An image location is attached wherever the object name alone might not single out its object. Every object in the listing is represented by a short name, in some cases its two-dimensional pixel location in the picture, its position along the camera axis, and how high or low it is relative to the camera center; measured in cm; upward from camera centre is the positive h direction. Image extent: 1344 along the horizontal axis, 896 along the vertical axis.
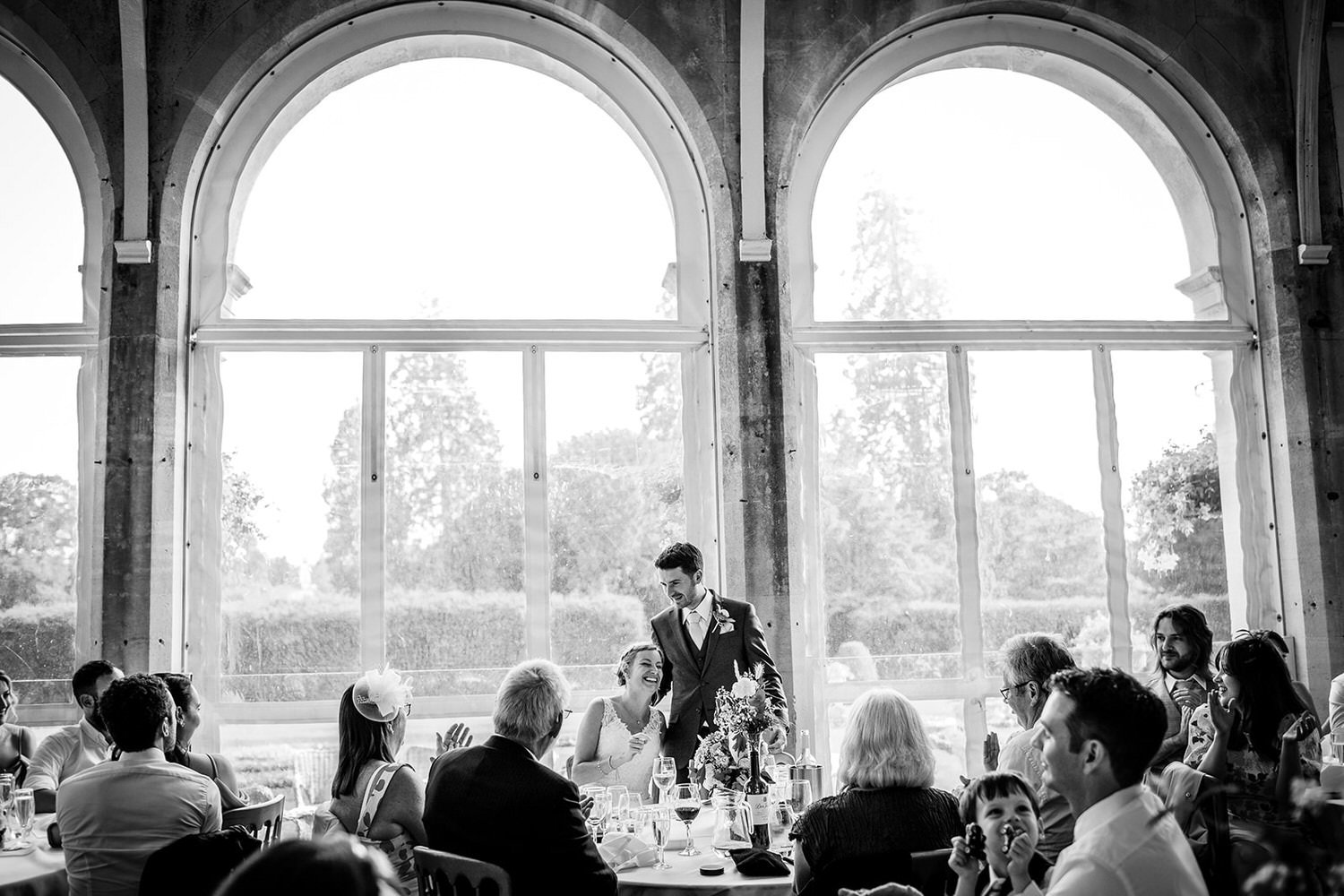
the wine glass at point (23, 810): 391 -78
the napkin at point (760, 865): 344 -92
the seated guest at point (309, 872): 115 -31
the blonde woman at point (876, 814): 284 -66
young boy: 233 -59
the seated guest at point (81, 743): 505 -72
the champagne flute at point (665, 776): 404 -76
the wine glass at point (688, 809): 366 -79
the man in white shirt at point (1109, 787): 192 -43
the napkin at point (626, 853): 357 -91
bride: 486 -72
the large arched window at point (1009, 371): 708 +118
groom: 536 -40
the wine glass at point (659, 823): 364 -83
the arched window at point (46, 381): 662 +122
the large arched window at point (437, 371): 676 +124
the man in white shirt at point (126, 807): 326 -65
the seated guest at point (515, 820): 298 -67
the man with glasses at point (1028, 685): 354 -43
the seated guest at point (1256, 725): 370 -60
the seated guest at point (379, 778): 353 -66
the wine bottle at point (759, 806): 374 -83
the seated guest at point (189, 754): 438 -68
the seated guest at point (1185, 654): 450 -43
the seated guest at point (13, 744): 530 -78
